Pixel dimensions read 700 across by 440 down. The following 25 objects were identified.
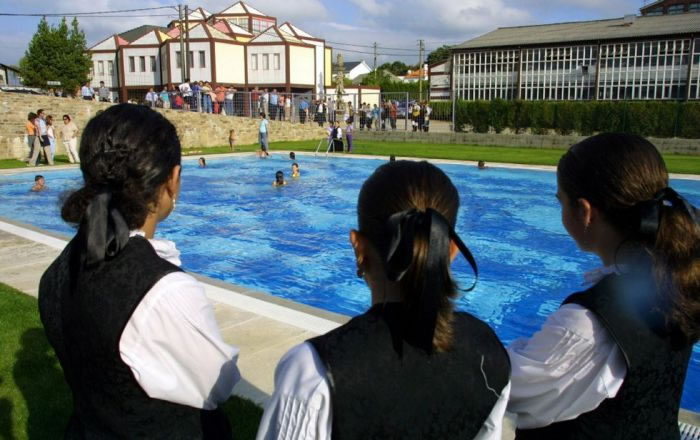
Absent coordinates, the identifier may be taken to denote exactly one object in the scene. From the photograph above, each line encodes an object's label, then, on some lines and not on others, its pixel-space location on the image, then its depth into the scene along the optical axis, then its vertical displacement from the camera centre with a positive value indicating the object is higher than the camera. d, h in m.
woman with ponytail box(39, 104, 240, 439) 1.75 -0.54
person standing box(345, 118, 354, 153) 26.52 -0.19
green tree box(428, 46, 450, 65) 126.75 +16.78
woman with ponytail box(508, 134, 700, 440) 1.74 -0.60
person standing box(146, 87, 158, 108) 33.03 +1.89
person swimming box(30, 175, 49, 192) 16.67 -1.52
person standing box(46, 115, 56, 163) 22.33 -0.04
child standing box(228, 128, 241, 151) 28.32 -0.38
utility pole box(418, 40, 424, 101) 84.38 +11.69
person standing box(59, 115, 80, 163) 22.39 -0.24
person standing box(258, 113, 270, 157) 25.83 -0.33
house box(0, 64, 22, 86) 54.59 +5.91
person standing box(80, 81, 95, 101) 33.78 +2.24
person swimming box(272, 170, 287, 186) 18.17 -1.52
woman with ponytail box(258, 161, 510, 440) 1.43 -0.57
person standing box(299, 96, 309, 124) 36.62 +1.34
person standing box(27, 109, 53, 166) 21.95 -0.38
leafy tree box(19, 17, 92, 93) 56.91 +7.17
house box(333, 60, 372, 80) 113.91 +12.26
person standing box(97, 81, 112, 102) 38.74 +2.50
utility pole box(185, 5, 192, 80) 42.50 +7.88
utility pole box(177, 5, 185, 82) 42.87 +7.68
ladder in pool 26.29 -0.64
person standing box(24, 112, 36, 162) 21.70 +0.04
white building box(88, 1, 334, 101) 56.47 +7.20
